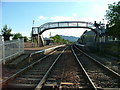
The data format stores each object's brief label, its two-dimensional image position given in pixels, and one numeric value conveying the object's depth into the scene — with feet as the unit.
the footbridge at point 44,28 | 115.30
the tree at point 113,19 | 52.01
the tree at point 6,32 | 138.92
